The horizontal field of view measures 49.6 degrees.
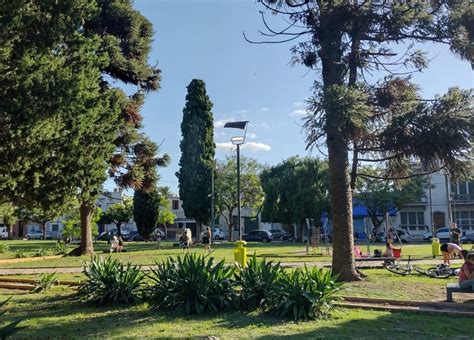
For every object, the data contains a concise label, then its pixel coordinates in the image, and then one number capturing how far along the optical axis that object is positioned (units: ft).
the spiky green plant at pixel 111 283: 35.14
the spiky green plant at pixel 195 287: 31.50
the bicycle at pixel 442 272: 46.93
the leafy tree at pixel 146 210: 158.61
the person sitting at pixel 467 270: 33.88
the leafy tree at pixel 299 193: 154.51
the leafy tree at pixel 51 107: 38.27
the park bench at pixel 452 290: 32.53
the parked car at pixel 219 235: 232.45
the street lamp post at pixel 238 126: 47.01
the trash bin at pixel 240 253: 45.29
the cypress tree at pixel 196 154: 156.66
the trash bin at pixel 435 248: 79.05
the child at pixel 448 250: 53.11
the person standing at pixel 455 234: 80.79
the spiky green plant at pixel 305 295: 29.07
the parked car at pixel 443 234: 156.34
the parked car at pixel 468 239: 140.67
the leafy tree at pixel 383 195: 178.83
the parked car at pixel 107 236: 209.67
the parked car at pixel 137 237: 184.47
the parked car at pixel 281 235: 208.27
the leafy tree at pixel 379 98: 41.60
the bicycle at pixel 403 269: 50.01
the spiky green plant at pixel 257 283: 31.24
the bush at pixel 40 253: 87.54
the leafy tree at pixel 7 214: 62.32
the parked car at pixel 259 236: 187.11
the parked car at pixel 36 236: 264.19
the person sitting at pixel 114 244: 100.21
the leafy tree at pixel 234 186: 197.67
